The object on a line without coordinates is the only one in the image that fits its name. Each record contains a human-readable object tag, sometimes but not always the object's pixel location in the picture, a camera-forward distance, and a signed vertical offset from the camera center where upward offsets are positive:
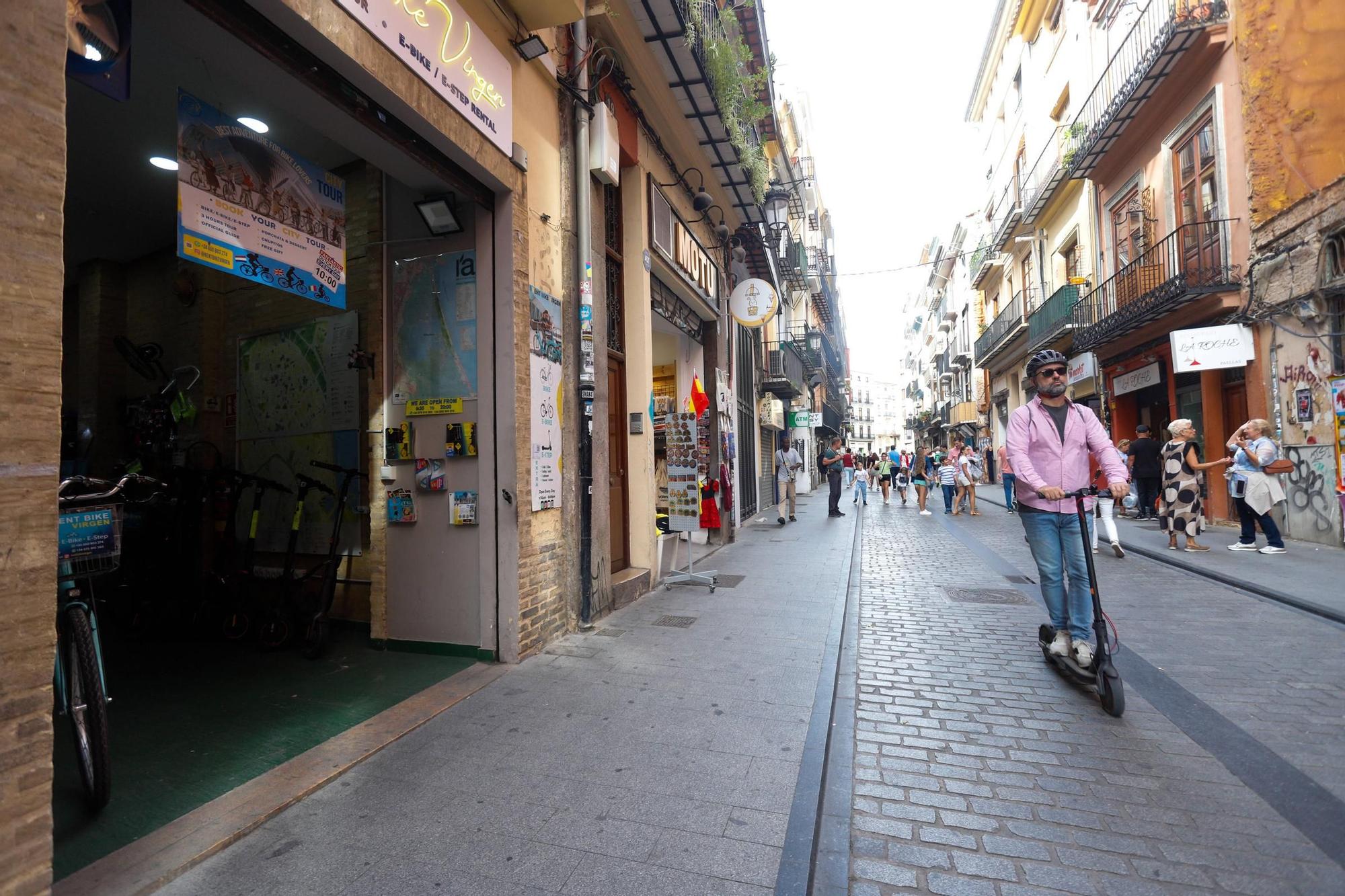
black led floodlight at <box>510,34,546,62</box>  4.94 +3.34
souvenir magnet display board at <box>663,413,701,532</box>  7.32 +0.00
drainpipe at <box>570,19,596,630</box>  5.73 +1.52
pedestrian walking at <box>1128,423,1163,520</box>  12.11 -0.08
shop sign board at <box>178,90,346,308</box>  3.29 +1.60
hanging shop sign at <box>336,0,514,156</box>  3.64 +2.71
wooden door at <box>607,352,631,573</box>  7.21 +0.10
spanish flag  8.14 +0.95
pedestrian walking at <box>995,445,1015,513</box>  14.79 -0.43
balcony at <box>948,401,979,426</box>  34.00 +2.90
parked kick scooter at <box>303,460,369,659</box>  4.96 -0.89
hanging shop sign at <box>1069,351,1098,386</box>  16.00 +2.49
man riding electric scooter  4.12 -0.09
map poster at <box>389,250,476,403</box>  4.96 +1.21
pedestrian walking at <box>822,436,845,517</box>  15.79 -0.07
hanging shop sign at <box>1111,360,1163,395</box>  14.76 +1.99
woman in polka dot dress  8.70 -0.35
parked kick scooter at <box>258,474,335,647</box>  5.17 -0.99
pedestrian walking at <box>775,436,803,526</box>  14.61 +0.00
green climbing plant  7.13 +4.83
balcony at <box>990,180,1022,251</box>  22.39 +9.13
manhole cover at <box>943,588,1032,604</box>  6.61 -1.40
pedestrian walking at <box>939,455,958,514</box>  16.83 -0.43
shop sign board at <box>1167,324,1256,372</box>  11.20 +1.98
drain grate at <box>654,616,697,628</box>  5.82 -1.38
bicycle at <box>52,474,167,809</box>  2.69 -0.66
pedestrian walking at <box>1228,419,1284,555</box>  8.49 -0.31
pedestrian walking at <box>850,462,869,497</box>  18.78 -0.45
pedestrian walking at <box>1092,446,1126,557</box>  8.77 -0.81
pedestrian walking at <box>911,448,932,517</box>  16.77 -0.38
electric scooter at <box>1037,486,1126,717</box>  3.62 -1.26
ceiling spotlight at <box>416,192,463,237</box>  4.84 +2.03
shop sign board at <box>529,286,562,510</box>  5.09 +0.67
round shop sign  11.68 +3.13
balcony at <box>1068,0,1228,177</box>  11.55 +7.92
